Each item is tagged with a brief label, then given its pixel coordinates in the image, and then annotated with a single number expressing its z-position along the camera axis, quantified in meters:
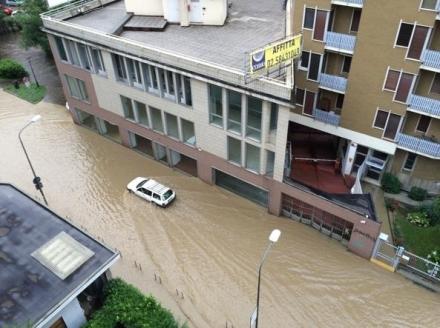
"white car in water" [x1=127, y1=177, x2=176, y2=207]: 31.45
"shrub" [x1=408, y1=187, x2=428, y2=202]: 30.25
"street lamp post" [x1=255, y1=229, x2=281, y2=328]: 17.67
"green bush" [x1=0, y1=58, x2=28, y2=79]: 50.53
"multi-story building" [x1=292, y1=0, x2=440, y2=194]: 24.38
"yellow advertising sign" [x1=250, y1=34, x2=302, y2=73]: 23.81
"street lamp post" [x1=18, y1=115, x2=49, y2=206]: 28.96
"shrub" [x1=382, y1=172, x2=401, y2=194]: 30.88
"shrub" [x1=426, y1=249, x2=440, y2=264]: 25.16
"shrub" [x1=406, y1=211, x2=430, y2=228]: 28.73
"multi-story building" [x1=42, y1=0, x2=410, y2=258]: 26.44
